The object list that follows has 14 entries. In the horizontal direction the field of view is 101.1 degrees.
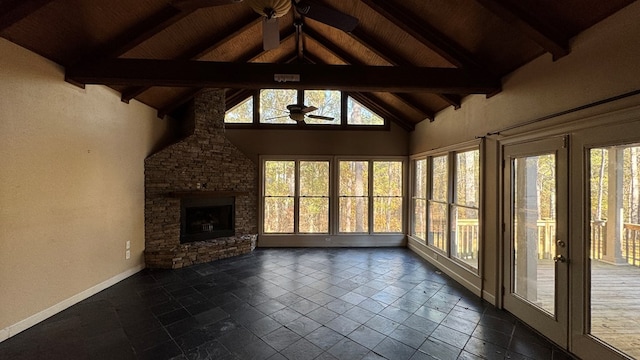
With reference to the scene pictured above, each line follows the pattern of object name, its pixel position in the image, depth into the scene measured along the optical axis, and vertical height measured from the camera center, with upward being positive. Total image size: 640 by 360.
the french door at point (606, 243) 2.13 -0.54
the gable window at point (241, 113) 6.54 +1.69
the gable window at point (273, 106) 6.54 +1.87
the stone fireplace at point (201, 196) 4.94 -0.32
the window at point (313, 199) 6.62 -0.45
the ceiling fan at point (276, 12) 2.09 +1.48
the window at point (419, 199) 5.85 -0.41
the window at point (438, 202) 5.00 -0.42
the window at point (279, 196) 6.55 -0.37
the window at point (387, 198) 6.66 -0.42
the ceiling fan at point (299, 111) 4.66 +1.27
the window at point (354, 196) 6.64 -0.37
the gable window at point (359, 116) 6.67 +1.66
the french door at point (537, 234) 2.61 -0.59
